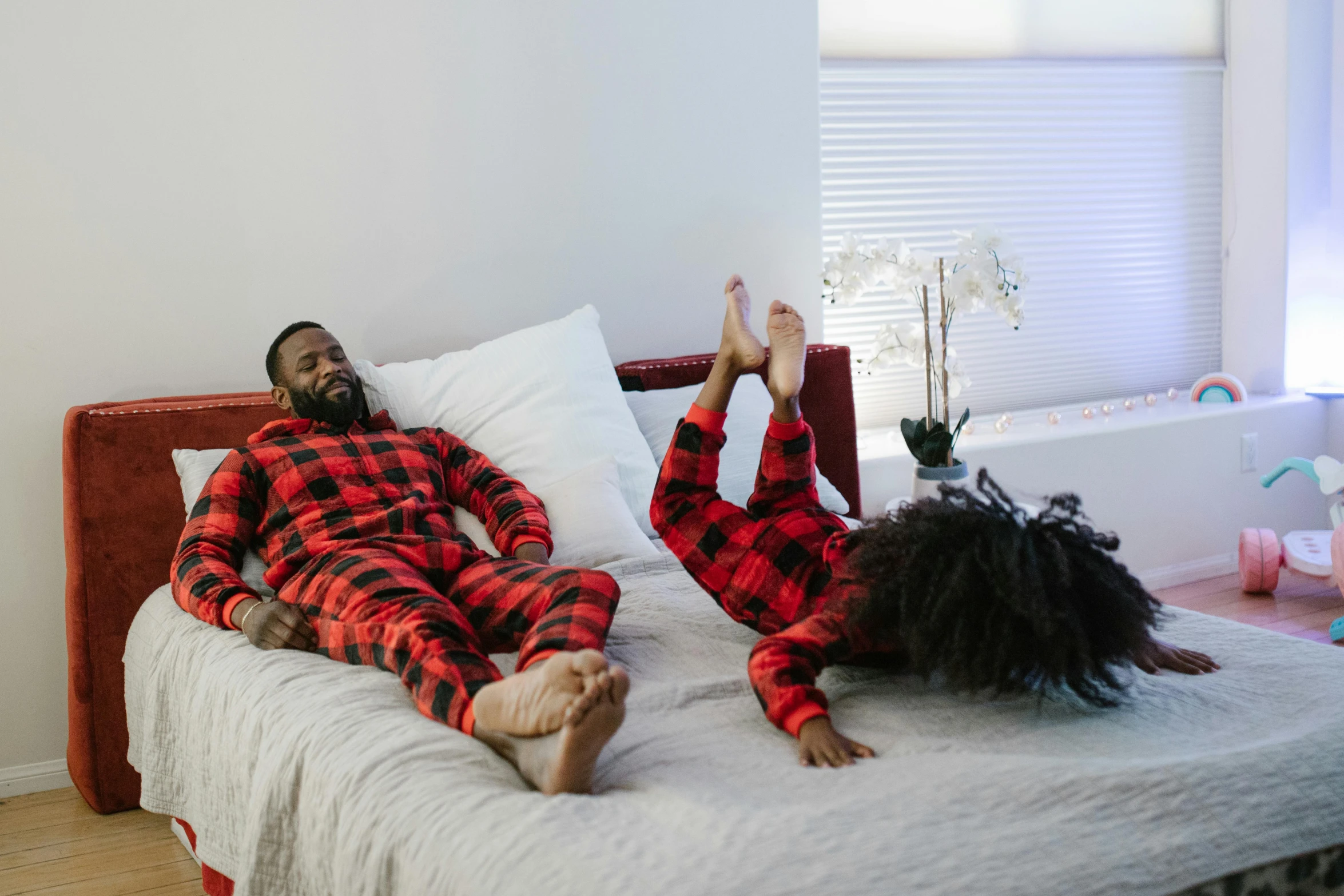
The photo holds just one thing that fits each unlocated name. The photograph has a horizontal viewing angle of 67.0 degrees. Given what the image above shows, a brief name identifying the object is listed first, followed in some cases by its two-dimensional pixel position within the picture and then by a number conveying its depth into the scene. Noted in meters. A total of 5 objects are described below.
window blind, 3.24
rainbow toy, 3.49
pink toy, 2.78
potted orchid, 2.52
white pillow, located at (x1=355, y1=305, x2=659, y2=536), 2.18
